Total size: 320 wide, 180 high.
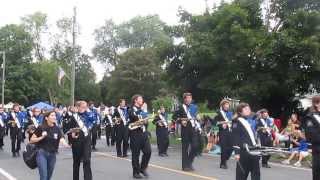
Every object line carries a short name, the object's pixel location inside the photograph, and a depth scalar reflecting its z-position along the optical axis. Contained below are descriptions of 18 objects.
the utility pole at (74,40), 38.03
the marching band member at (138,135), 13.33
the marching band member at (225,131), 15.65
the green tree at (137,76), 76.94
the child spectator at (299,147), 16.69
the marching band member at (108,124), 25.19
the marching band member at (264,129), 16.39
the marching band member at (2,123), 22.42
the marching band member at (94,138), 21.41
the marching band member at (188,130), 14.73
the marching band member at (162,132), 20.11
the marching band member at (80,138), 11.70
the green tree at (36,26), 88.38
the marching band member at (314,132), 9.74
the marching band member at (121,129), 19.11
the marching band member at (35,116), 17.98
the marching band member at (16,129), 20.59
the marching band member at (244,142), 9.76
